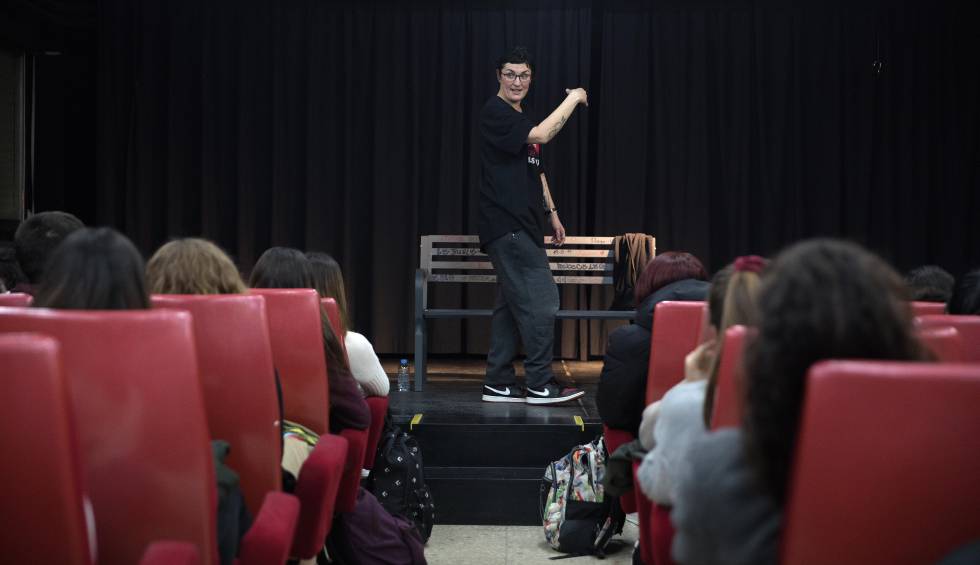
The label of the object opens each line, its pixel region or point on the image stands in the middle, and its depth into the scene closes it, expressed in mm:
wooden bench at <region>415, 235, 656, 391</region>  5568
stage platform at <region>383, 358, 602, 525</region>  3555
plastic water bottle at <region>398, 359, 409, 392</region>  5132
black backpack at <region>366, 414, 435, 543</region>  3109
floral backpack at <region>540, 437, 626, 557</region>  3098
